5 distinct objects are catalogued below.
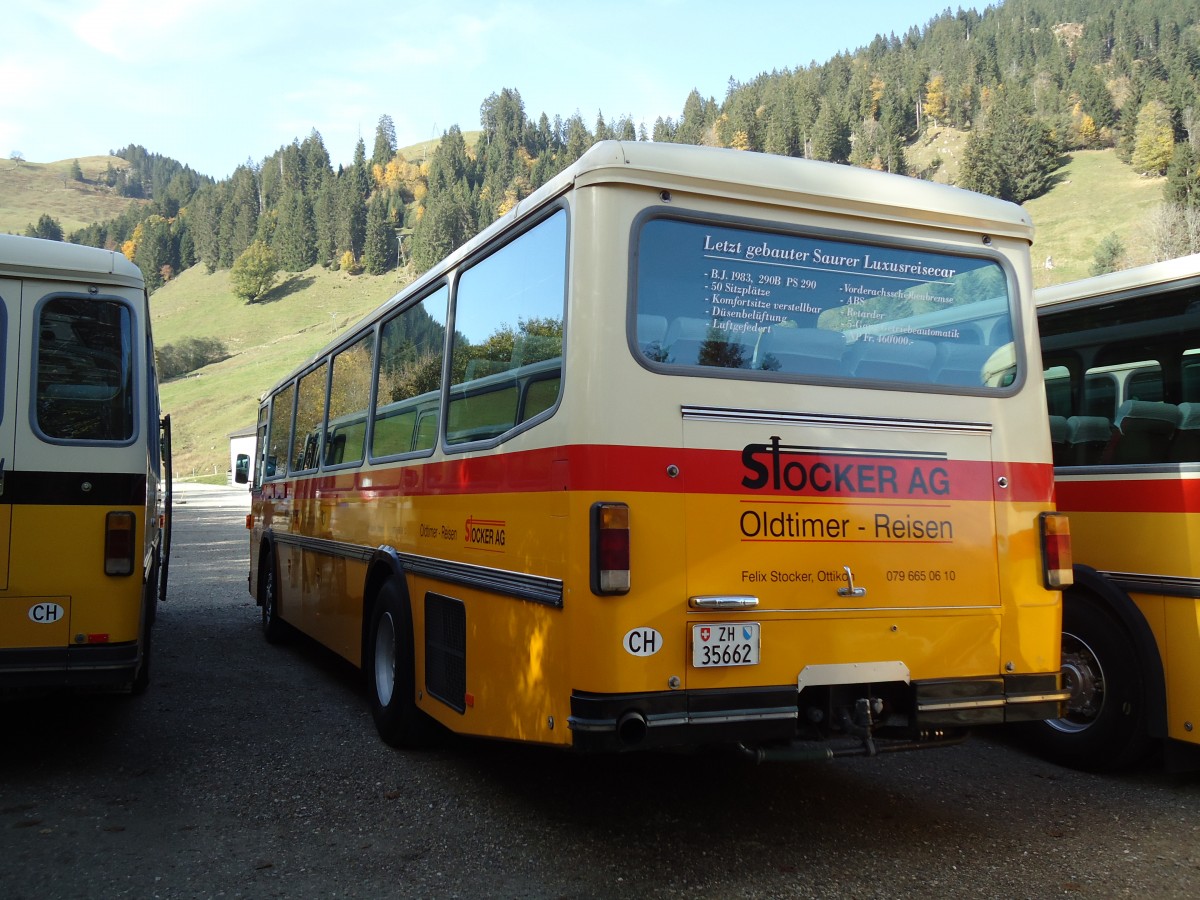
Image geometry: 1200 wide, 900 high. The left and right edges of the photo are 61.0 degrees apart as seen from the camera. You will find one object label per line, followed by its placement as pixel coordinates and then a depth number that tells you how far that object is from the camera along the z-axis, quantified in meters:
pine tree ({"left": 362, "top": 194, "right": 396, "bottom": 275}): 141.00
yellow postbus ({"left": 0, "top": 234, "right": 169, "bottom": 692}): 5.27
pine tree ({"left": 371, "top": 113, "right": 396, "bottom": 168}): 177.62
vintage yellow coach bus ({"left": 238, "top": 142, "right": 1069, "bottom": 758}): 3.95
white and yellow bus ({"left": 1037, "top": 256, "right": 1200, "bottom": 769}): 5.26
